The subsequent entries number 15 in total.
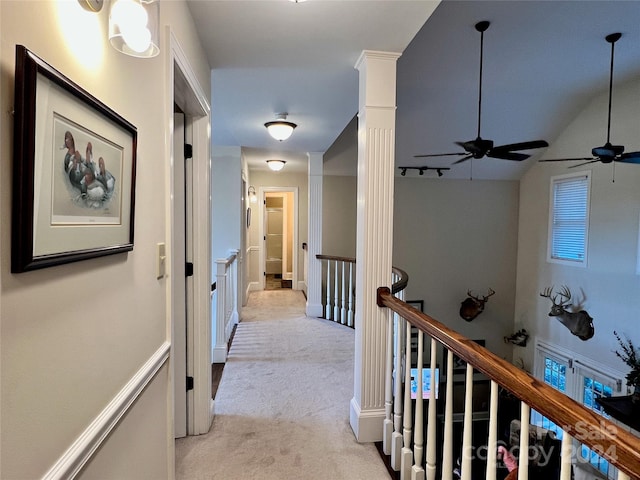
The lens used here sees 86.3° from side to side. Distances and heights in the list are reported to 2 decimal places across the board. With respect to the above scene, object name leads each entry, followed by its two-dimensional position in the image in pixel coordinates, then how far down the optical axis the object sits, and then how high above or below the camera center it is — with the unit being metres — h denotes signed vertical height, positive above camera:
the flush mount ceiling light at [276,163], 5.05 +0.99
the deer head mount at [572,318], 4.75 -1.17
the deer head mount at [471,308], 6.16 -1.33
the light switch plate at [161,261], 1.26 -0.13
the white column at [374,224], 1.99 +0.05
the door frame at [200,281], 2.04 -0.32
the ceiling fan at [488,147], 3.30 +0.87
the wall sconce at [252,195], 6.57 +0.68
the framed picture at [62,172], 0.57 +0.11
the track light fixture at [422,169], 5.95 +1.12
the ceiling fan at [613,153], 3.11 +0.83
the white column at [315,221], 5.02 +0.15
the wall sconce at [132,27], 0.80 +0.48
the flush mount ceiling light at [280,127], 3.24 +0.98
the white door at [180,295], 1.99 -0.40
